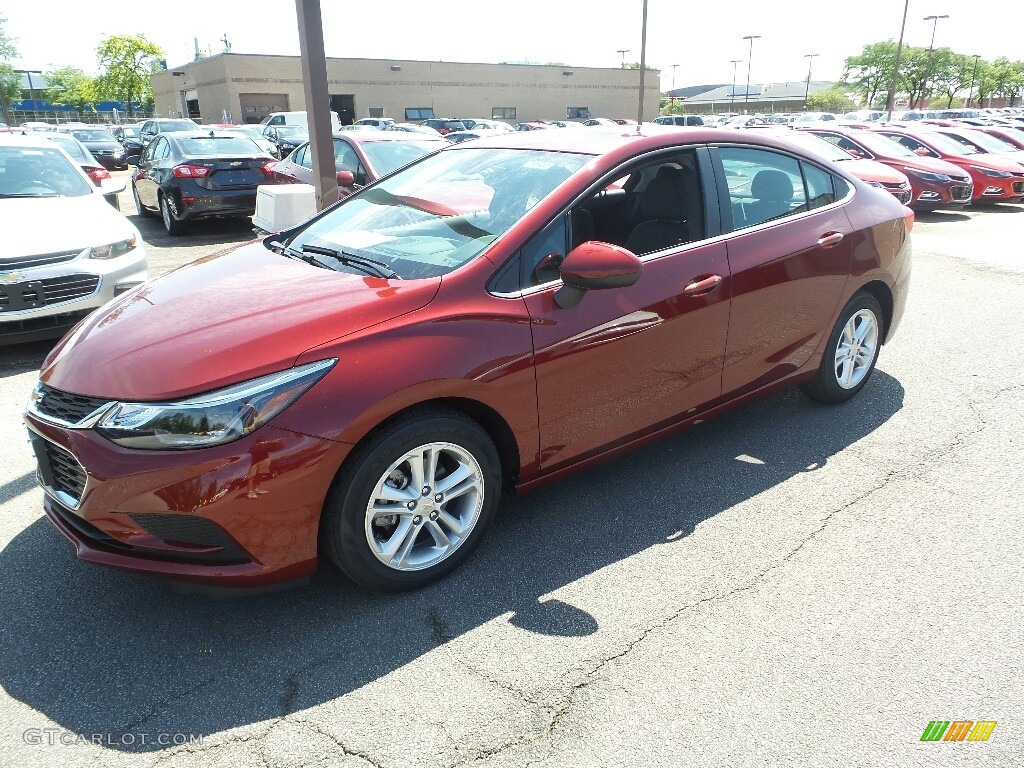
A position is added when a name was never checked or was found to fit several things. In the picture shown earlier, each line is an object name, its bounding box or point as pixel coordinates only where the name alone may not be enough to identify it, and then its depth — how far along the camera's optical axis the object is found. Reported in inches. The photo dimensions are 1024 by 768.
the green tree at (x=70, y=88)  3283.5
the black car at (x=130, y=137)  884.4
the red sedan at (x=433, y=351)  97.7
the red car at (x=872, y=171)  465.7
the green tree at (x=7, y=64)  2283.5
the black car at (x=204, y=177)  428.8
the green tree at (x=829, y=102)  3100.4
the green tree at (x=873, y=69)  3021.7
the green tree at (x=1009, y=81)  3186.5
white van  1076.5
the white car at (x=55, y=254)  212.4
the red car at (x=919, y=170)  537.3
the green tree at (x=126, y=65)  2785.4
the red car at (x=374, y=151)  350.9
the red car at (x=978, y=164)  580.1
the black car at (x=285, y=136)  875.6
